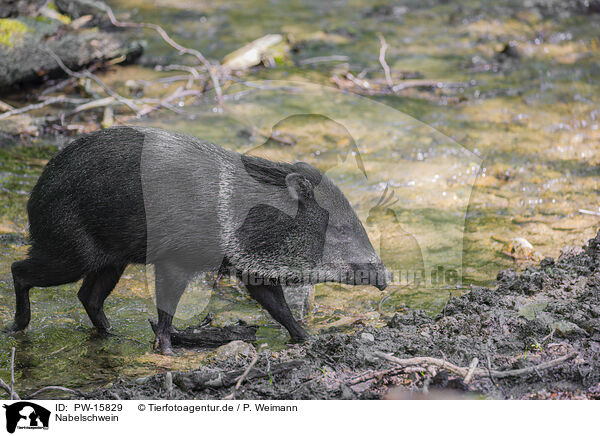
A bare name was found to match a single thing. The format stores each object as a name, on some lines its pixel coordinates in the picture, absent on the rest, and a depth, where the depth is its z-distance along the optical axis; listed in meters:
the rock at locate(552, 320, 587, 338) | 8.27
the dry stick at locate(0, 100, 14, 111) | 17.55
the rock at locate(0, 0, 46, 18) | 20.27
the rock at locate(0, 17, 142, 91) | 18.69
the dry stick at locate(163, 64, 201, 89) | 19.32
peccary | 9.64
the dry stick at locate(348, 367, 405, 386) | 7.57
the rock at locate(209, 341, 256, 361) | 9.29
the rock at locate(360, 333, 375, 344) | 8.65
